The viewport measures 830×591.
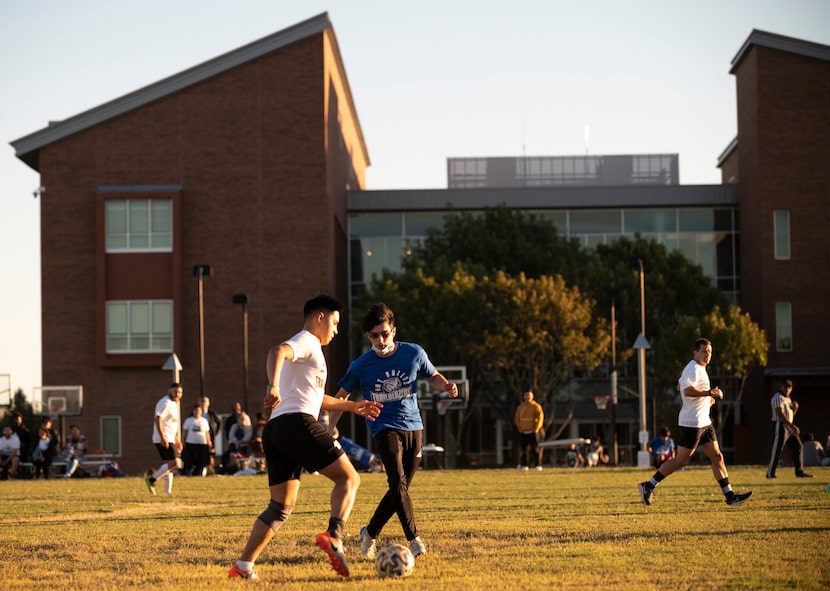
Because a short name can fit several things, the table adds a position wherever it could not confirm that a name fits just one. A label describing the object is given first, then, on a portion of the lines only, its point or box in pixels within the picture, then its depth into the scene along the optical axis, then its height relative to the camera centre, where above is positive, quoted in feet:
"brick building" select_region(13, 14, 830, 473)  176.65 +13.86
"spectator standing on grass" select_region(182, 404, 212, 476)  99.91 -9.35
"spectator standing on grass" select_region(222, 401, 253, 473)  118.32 -9.51
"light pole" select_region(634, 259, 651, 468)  120.67 -5.52
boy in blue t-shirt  34.81 -1.85
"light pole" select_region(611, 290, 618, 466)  146.51 -5.84
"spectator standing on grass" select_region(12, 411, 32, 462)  121.08 -9.86
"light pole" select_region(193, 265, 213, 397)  143.43 +5.99
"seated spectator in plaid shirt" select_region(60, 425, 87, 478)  125.90 -12.01
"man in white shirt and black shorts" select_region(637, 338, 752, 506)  53.06 -4.01
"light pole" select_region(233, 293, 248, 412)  154.10 +0.87
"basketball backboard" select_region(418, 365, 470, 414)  143.58 -7.65
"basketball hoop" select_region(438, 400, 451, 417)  141.38 -8.71
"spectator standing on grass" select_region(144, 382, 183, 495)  74.54 -6.33
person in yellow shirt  107.45 -7.77
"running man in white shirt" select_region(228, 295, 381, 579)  29.91 -2.51
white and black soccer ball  30.86 -5.58
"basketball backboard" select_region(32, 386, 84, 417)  145.28 -7.93
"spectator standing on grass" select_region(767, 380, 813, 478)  78.59 -6.54
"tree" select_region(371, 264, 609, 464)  159.84 -0.15
